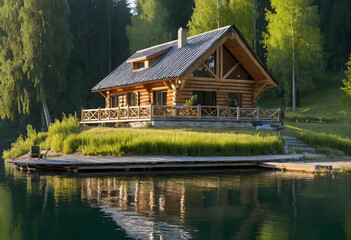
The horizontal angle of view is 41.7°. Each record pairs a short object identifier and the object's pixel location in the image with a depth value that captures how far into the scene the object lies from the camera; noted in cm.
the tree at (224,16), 4412
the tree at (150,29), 5143
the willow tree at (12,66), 3909
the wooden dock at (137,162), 1736
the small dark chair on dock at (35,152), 1980
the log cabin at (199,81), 2769
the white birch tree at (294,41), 4381
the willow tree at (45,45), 3894
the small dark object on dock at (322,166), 1722
